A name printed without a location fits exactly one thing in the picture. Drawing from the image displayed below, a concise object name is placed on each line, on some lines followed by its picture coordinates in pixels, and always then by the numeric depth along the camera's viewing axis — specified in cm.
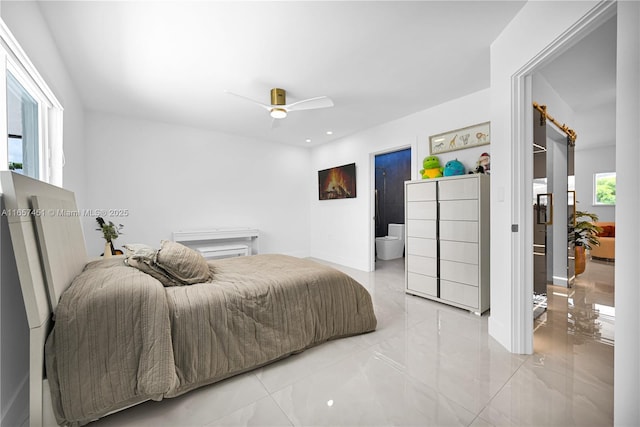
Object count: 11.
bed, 119
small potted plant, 322
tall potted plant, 372
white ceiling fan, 282
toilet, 573
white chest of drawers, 276
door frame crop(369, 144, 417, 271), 466
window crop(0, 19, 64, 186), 154
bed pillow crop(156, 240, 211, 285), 189
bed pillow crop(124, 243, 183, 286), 187
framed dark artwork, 495
